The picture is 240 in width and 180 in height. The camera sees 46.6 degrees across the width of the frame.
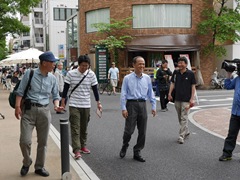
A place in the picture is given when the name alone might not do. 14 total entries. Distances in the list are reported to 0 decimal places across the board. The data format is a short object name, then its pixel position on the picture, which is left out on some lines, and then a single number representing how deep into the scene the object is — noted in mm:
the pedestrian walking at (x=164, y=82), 9980
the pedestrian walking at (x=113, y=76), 15946
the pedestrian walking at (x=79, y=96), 5011
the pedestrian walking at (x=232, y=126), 4887
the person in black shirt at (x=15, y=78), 16835
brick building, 19199
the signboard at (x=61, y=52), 26103
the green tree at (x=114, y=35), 18708
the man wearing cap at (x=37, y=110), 4106
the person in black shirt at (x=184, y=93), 6101
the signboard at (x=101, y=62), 19167
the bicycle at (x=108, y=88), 16388
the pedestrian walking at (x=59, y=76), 10453
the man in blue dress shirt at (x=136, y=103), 4895
